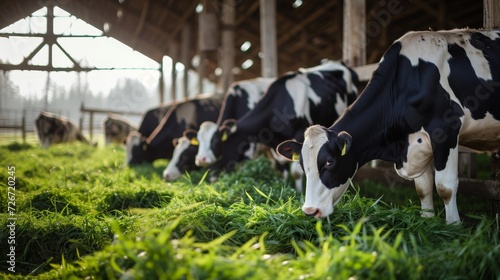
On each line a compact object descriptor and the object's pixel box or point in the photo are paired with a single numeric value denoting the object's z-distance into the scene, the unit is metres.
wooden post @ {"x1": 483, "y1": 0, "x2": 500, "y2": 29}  3.31
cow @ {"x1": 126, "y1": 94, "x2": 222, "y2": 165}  7.43
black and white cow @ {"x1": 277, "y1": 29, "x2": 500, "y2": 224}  2.86
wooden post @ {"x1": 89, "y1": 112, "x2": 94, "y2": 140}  17.94
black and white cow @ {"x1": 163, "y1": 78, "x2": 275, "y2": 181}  5.55
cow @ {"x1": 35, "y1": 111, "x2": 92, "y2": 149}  13.17
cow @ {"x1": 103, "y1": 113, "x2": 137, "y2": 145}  14.17
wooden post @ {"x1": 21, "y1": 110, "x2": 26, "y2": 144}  17.09
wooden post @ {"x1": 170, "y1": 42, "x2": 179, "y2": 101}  15.45
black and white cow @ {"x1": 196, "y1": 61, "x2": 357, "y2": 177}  5.10
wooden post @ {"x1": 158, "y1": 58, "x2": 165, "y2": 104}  16.17
